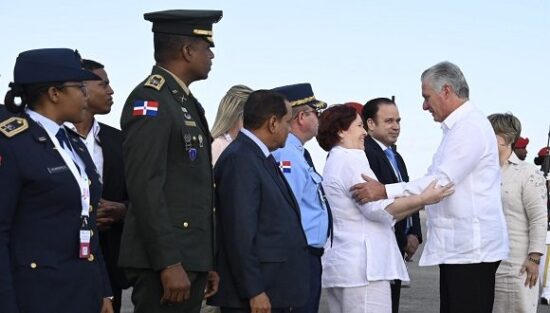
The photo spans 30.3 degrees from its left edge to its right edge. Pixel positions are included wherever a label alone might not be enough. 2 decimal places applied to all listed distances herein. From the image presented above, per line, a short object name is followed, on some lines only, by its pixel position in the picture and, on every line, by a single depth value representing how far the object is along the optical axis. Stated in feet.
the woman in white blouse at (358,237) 20.53
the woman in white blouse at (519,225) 24.49
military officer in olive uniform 14.39
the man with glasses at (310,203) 20.51
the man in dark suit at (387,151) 24.94
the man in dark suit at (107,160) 18.90
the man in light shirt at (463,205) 19.99
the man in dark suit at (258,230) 16.70
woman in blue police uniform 12.58
